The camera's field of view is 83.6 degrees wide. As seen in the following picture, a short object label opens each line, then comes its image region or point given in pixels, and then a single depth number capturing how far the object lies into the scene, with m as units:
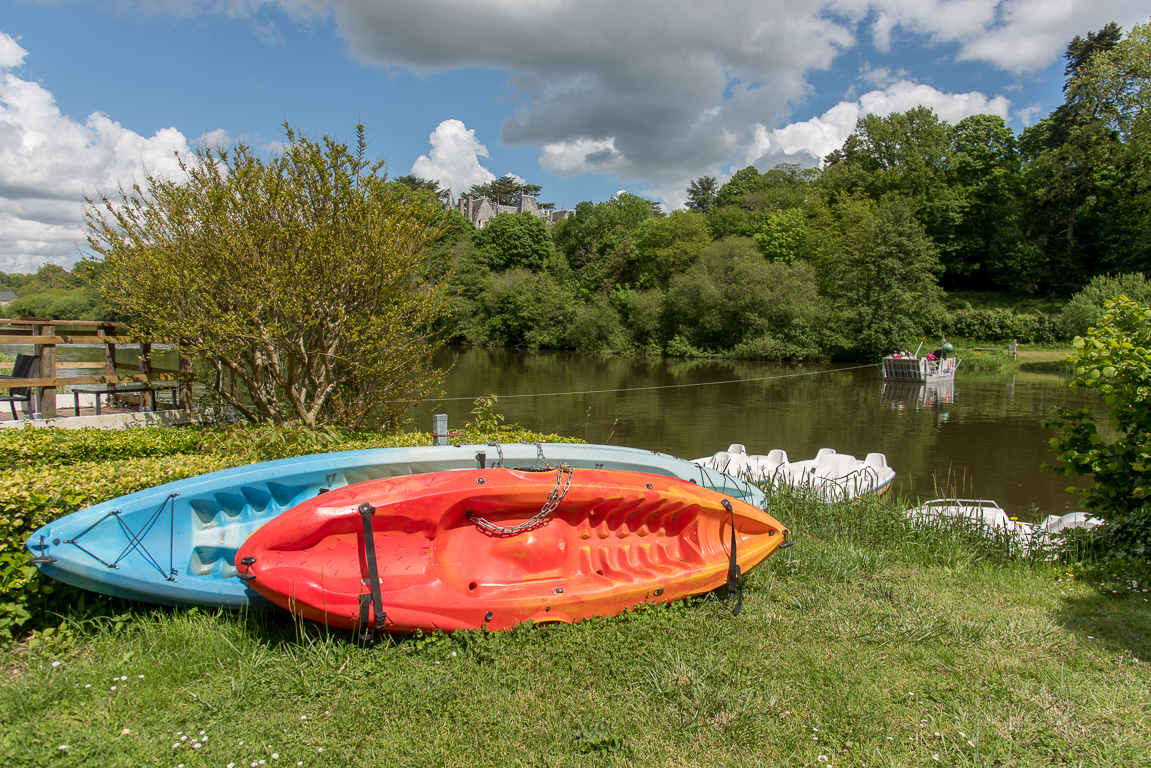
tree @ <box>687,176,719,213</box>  94.38
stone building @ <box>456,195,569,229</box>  127.19
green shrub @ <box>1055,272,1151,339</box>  36.47
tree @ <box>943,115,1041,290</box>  52.09
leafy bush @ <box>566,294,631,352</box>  54.56
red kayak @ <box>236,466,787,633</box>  3.40
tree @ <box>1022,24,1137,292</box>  44.47
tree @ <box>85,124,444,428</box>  7.17
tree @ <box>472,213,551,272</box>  72.44
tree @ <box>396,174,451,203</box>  96.38
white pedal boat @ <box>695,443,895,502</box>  9.55
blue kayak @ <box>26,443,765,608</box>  3.34
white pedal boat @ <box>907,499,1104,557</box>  6.06
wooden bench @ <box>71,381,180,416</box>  8.12
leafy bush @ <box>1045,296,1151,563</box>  5.09
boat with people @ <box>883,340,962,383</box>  31.58
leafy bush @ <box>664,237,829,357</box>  44.91
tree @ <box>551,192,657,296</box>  63.41
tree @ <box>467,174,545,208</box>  134.88
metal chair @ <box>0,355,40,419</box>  8.08
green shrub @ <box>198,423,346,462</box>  5.41
